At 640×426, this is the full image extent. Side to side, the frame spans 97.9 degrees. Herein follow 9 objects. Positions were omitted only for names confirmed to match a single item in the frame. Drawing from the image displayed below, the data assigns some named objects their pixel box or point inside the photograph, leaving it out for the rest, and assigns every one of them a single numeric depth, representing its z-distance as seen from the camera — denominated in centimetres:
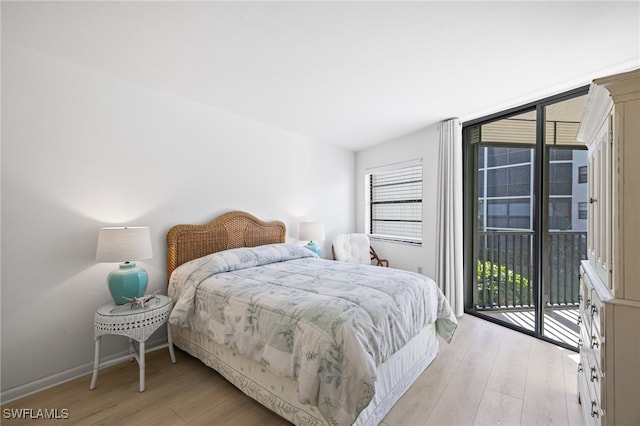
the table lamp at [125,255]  207
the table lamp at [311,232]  376
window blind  421
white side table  198
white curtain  342
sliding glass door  280
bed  141
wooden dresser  110
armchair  429
